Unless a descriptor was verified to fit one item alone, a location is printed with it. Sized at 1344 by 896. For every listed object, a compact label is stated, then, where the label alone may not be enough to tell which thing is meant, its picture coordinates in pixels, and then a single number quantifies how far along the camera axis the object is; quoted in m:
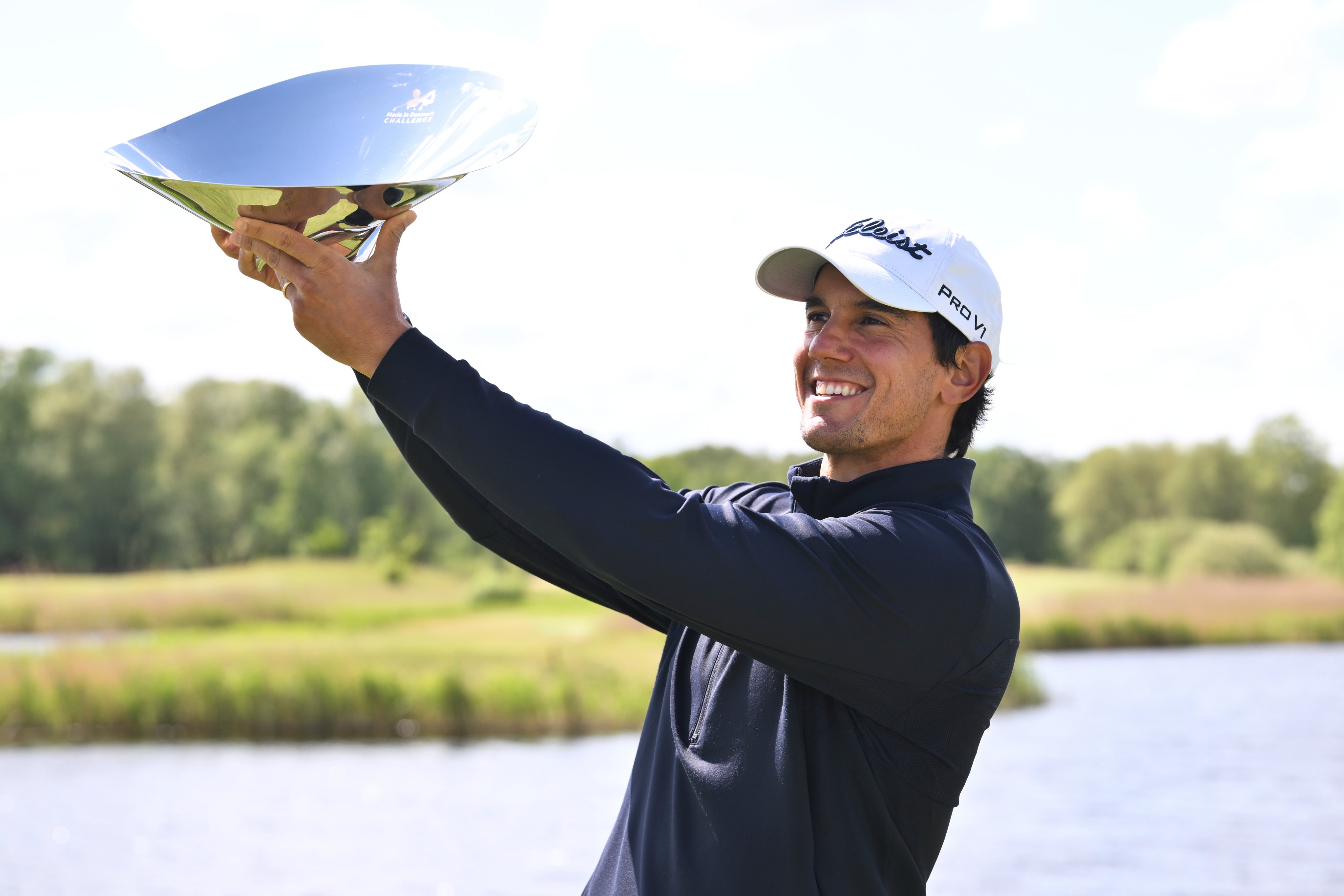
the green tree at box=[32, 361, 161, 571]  45.09
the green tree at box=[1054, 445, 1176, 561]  58.56
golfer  1.53
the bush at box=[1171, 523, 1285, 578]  46.81
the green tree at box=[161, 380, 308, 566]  45.84
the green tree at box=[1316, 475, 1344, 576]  50.59
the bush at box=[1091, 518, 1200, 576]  51.50
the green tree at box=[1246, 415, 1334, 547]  60.19
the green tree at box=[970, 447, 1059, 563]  56.41
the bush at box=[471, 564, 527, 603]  41.09
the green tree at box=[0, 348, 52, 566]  45.31
